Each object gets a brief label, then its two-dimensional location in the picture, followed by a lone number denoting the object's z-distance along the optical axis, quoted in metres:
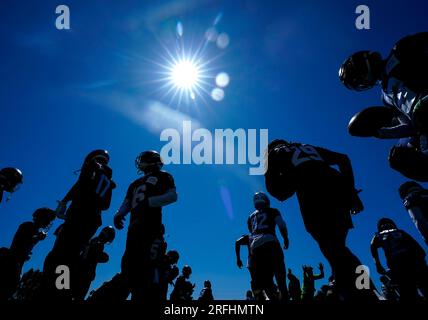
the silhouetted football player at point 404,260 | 4.93
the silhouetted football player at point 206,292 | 12.54
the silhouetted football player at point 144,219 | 3.33
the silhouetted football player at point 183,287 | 10.77
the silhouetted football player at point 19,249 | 4.59
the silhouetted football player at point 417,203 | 4.53
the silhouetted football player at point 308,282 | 9.32
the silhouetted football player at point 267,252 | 5.68
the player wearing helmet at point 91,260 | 6.82
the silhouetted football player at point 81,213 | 3.68
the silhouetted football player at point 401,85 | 2.66
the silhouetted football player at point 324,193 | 2.67
